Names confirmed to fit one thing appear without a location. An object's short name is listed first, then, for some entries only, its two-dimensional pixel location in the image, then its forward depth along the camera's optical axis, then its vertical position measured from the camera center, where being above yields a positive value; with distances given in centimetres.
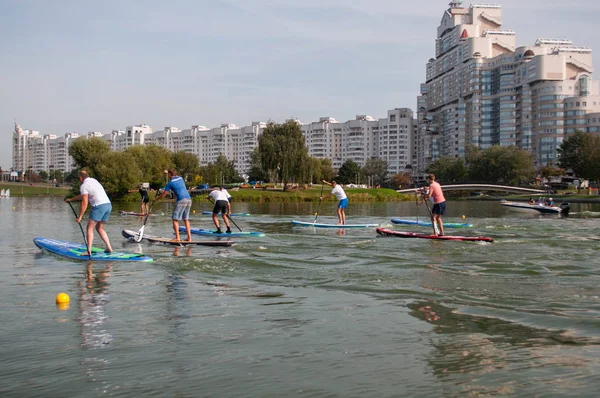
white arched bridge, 11906 +89
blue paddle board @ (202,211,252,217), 4177 -166
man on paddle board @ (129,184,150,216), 3663 -35
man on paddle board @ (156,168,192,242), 1973 -19
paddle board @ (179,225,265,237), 2417 -171
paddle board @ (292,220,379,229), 2936 -169
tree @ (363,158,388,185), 19712 +669
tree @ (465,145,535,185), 14288 +649
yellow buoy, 1109 -201
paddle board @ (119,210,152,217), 4129 -159
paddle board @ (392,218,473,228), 3183 -172
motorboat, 4896 -134
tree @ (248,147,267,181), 14508 +539
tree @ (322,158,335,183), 15800 +586
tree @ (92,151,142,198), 8144 +212
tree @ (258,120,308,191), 8994 +591
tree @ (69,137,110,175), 9269 +668
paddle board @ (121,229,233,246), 2019 -174
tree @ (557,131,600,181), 12512 +841
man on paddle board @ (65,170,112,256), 1644 -33
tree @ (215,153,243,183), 15450 +603
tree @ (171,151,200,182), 13400 +631
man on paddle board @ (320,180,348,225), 3048 -37
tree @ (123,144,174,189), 9631 +493
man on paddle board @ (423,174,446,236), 2378 -36
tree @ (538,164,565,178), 14250 +496
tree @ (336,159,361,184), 18600 +594
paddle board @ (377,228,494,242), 2217 -171
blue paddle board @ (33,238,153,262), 1662 -178
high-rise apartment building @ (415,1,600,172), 16688 +2871
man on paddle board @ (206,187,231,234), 2477 -52
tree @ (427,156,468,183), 15638 +603
